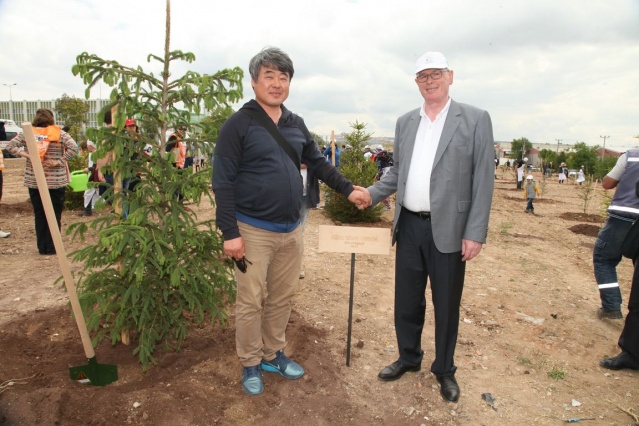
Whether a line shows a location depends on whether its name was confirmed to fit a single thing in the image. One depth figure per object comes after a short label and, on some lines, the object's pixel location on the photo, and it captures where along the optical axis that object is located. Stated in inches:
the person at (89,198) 387.6
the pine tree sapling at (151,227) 123.0
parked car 1189.6
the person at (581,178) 1134.8
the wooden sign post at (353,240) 139.3
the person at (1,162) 291.4
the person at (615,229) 180.4
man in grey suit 118.3
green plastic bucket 349.3
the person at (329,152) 639.6
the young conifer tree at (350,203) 401.7
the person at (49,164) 254.4
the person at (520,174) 923.4
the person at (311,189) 144.6
